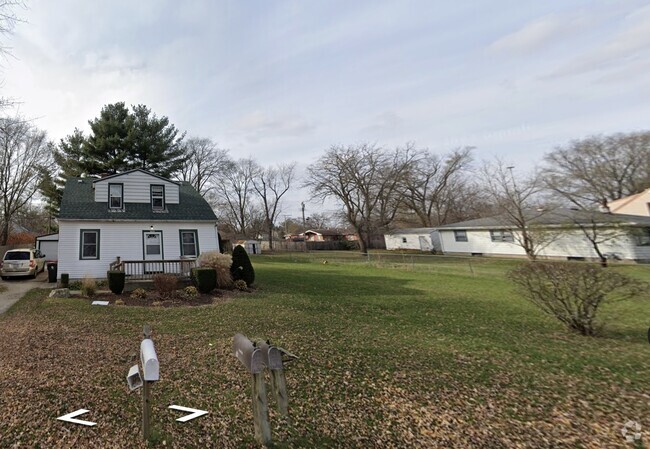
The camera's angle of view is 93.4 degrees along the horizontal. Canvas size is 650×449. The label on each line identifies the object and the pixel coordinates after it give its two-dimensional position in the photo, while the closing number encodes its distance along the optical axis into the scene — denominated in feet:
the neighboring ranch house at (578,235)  70.03
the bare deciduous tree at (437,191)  148.56
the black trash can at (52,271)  46.09
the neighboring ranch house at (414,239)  125.08
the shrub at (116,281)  35.06
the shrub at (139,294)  33.53
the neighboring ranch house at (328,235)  220.02
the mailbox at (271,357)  9.98
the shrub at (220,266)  38.99
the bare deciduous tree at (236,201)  166.09
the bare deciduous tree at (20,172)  84.18
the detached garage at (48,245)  70.54
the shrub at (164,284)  34.63
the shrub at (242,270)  40.98
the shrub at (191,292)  34.31
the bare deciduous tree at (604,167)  114.32
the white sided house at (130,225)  43.45
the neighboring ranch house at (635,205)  93.81
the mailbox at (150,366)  8.44
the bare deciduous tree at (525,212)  75.92
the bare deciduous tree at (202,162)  134.51
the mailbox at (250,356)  9.14
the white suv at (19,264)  47.96
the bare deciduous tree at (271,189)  174.40
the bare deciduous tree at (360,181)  122.52
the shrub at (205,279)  36.24
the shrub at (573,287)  20.61
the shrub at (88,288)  33.73
